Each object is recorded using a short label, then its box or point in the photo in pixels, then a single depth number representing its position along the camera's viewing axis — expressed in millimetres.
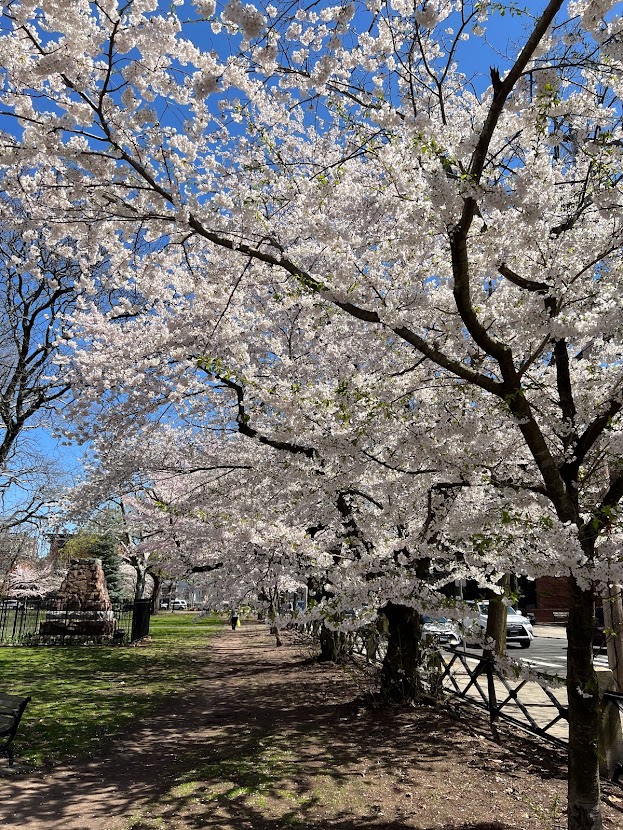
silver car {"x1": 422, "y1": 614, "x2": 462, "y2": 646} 18359
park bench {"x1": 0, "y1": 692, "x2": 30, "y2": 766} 5930
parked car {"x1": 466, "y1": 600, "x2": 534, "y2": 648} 21562
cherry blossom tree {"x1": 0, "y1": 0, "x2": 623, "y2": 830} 3949
